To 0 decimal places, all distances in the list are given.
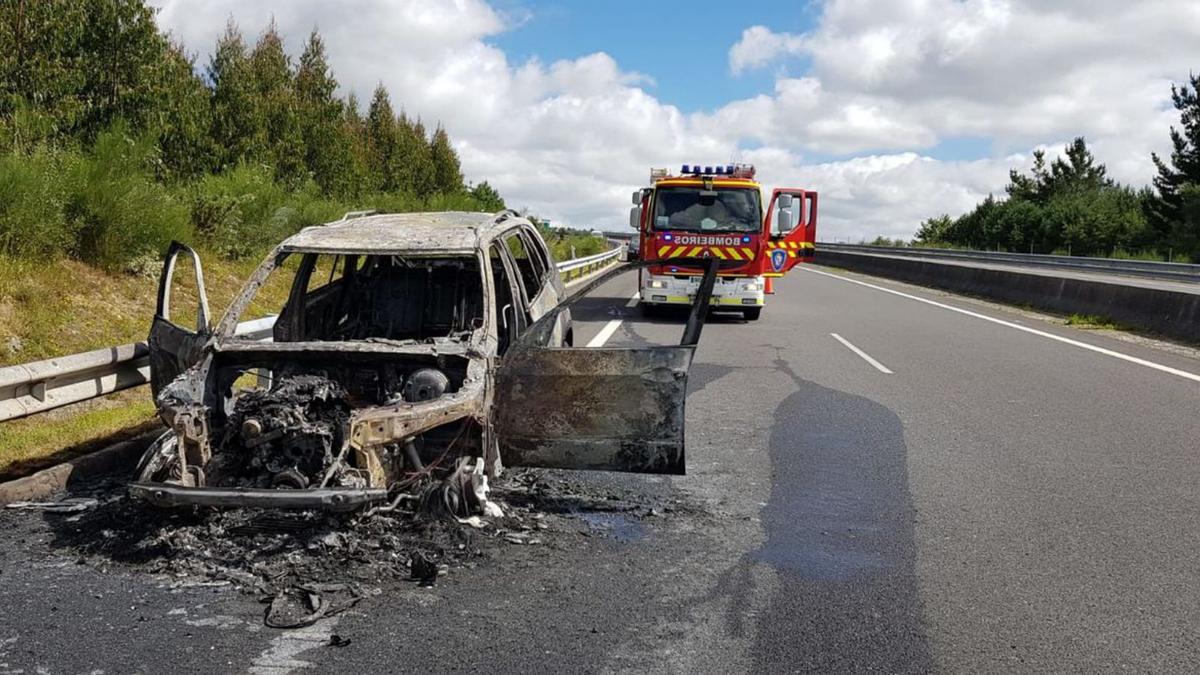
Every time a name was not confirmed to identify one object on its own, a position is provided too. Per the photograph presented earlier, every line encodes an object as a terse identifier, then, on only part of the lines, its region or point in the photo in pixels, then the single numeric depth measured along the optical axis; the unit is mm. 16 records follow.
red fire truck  16078
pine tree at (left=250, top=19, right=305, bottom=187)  25016
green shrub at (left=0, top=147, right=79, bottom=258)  9977
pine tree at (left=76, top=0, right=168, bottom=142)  15047
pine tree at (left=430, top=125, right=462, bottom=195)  50844
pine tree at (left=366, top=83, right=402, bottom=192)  41062
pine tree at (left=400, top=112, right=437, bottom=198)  43875
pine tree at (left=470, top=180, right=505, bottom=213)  46372
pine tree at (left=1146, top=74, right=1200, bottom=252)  56219
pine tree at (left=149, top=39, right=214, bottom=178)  16391
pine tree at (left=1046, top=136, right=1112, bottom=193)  92000
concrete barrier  15117
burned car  4867
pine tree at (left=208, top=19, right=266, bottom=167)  22922
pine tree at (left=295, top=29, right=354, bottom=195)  28156
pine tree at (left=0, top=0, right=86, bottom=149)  12758
